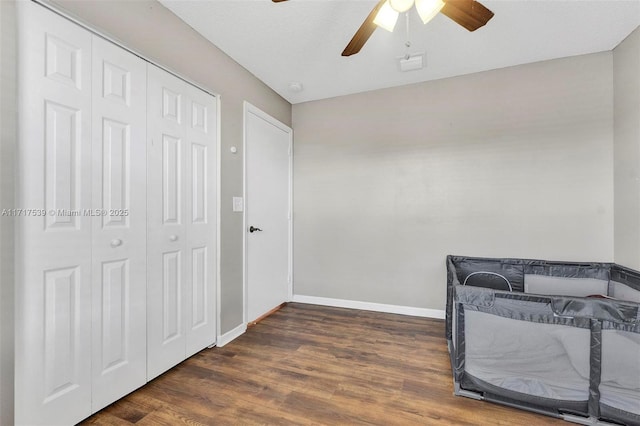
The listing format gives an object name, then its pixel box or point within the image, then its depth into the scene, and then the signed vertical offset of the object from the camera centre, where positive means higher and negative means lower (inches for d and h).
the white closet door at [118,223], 60.3 -2.5
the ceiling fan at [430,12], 54.7 +41.8
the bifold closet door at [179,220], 72.8 -2.5
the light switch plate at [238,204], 101.0 +2.9
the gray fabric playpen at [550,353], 55.4 -30.7
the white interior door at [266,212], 111.3 +0.0
